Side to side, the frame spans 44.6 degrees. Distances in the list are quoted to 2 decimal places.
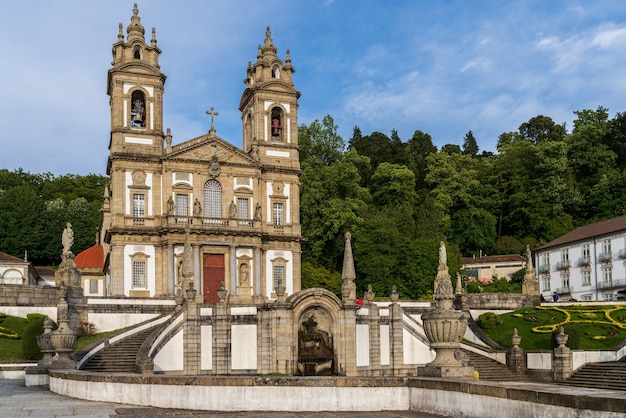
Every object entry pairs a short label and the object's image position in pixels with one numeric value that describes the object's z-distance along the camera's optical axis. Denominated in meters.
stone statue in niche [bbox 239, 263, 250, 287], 50.97
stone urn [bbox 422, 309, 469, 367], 15.80
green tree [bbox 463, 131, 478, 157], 109.56
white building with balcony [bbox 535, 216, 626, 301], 62.59
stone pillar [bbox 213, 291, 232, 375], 36.72
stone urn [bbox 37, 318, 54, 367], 24.46
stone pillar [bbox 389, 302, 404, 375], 40.06
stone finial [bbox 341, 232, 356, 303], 37.25
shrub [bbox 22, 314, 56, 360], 31.17
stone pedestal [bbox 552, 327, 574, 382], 36.16
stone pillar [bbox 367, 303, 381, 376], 39.12
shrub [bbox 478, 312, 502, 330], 44.72
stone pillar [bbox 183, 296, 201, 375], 36.12
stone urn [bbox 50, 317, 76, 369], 24.16
